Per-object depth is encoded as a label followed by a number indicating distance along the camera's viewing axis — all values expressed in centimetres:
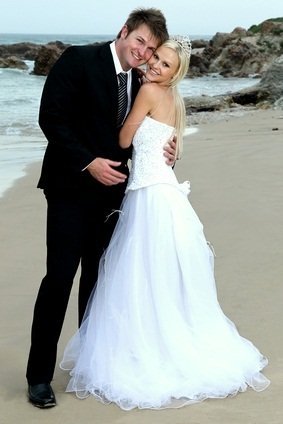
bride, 361
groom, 343
